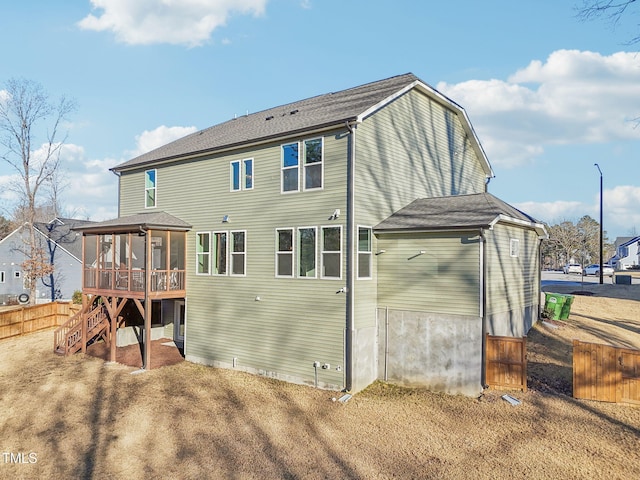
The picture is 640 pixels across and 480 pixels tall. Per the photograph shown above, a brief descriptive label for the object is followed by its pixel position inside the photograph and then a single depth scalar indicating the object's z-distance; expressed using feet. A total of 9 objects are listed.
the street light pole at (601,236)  94.37
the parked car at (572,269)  182.80
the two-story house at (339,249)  39.22
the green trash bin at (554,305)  59.04
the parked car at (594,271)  174.91
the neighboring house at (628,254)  230.48
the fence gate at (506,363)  36.14
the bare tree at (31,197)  95.40
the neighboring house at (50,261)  114.42
